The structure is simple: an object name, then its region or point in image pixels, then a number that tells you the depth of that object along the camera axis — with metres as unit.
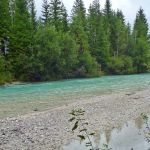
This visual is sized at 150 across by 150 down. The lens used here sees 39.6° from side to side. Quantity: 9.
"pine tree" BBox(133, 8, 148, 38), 51.30
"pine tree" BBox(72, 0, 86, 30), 42.24
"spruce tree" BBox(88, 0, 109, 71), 42.60
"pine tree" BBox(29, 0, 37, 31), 36.53
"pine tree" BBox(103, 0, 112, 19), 49.44
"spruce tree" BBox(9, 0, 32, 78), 31.52
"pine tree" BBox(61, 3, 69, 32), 39.14
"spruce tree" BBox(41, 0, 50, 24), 40.14
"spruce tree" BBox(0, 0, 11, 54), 30.88
